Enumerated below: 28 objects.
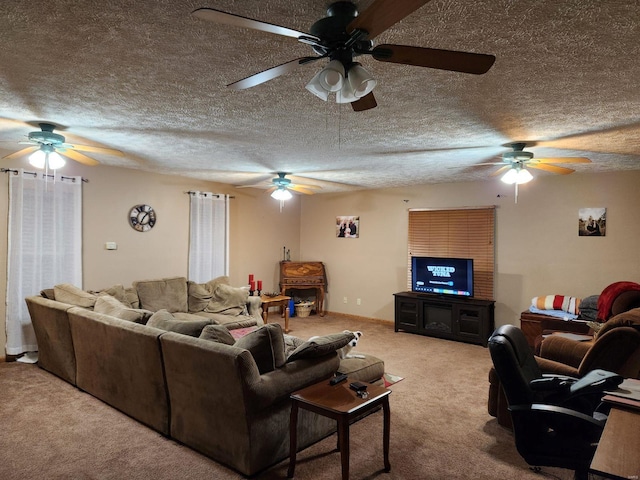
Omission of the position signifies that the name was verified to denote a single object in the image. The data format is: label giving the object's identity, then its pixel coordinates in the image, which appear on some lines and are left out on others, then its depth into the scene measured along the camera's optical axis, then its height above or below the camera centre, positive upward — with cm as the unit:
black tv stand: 587 -115
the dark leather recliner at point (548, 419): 208 -94
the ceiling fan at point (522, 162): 407 +79
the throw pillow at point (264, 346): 267 -71
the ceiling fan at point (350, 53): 160 +79
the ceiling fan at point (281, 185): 591 +76
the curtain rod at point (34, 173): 471 +75
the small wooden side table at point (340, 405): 230 -98
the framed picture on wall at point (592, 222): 542 +25
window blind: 624 +4
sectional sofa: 254 -98
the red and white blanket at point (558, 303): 530 -83
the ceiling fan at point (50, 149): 368 +82
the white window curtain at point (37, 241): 476 -5
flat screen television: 613 -56
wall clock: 589 +28
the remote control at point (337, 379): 279 -96
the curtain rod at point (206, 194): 656 +73
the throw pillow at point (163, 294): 536 -76
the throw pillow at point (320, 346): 284 -76
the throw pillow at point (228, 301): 586 -91
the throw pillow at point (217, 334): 281 -66
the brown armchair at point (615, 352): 278 -76
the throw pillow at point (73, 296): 429 -64
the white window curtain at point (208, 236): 662 +3
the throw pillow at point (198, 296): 586 -84
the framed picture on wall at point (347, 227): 774 +22
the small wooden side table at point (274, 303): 647 -104
